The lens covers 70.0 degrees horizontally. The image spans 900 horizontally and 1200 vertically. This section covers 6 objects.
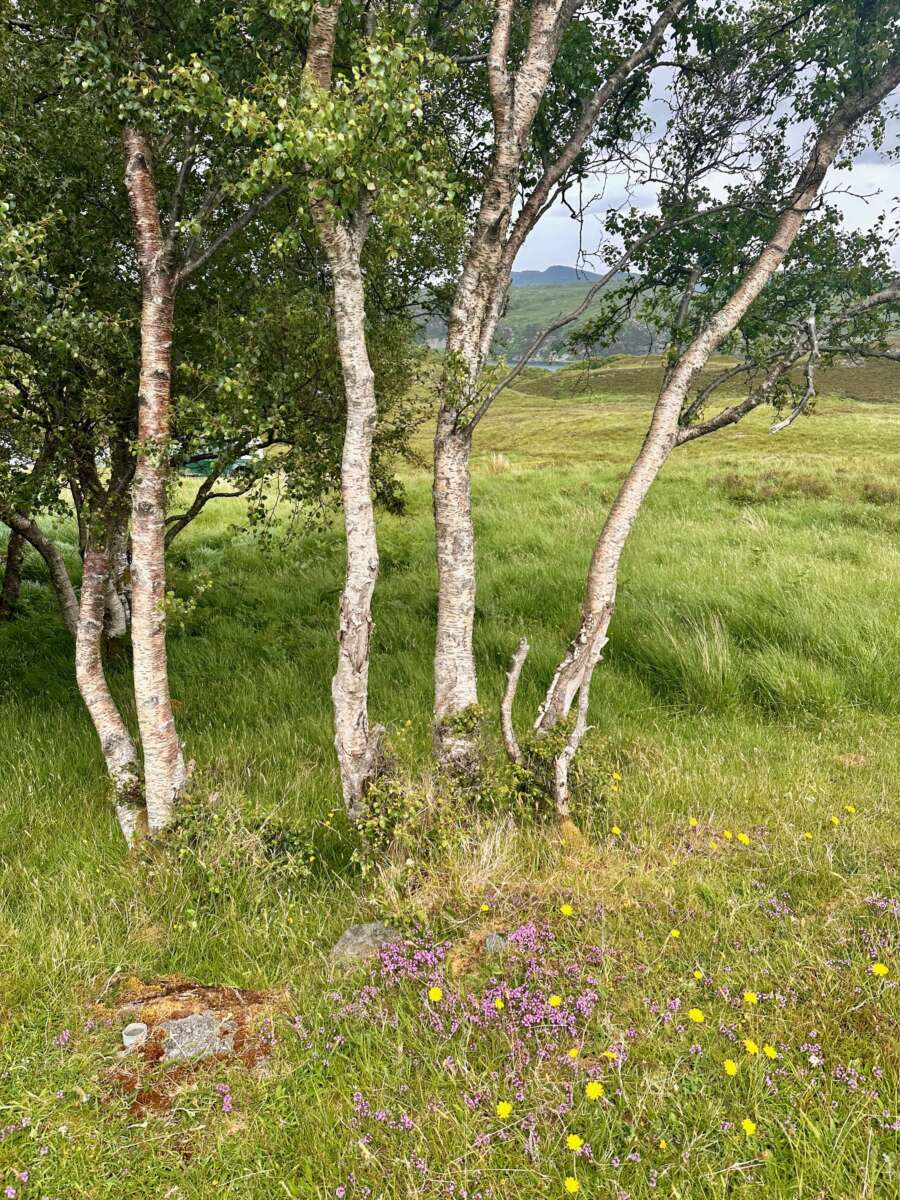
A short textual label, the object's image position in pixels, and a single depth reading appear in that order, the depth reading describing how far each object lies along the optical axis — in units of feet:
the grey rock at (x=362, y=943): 14.76
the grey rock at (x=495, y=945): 14.12
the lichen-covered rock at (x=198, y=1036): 12.76
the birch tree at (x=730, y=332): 21.15
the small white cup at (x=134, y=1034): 12.87
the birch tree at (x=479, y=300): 19.70
